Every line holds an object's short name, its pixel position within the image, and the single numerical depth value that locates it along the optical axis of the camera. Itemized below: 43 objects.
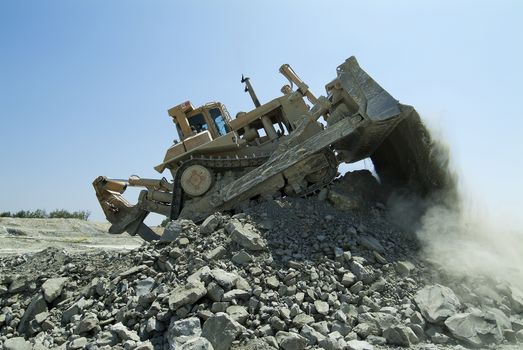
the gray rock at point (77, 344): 4.02
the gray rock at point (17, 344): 4.29
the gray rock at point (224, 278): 4.26
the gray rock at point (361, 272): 4.69
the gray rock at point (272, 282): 4.46
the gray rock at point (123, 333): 3.94
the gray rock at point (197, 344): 3.30
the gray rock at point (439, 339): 3.76
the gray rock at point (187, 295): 4.08
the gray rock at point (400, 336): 3.66
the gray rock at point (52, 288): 5.14
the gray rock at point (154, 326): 4.01
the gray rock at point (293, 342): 3.49
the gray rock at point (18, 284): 5.48
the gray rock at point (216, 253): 4.98
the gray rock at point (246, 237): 5.12
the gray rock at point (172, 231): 5.73
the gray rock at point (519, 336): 3.87
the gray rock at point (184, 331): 3.62
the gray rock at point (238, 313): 3.85
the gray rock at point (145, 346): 3.61
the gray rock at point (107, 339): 3.93
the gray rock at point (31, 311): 4.89
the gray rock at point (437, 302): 4.05
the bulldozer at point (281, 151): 6.38
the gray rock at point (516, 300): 4.57
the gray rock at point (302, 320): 3.87
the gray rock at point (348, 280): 4.61
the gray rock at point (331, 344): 3.44
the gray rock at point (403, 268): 4.94
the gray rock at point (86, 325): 4.32
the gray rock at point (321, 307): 4.09
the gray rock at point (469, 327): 3.77
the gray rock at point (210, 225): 5.75
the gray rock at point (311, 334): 3.60
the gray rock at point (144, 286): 4.81
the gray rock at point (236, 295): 4.11
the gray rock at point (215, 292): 4.16
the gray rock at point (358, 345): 3.41
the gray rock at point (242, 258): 4.89
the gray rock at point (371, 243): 5.35
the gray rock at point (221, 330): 3.54
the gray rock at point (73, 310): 4.73
